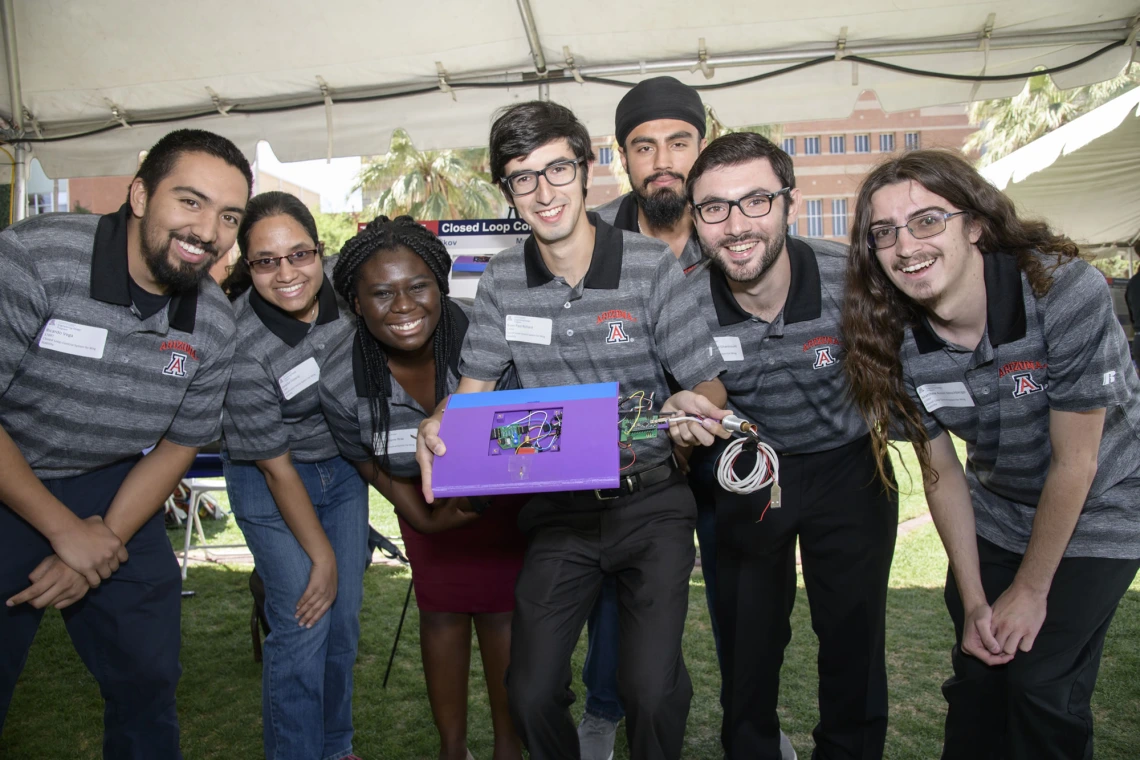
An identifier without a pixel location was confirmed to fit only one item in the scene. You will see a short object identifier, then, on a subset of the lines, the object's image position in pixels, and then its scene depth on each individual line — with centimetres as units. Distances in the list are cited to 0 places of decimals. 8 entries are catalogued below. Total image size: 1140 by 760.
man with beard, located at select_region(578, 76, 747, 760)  370
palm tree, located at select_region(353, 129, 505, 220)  2569
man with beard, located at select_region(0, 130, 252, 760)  273
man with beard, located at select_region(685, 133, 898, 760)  296
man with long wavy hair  244
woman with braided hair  312
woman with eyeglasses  326
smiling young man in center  267
